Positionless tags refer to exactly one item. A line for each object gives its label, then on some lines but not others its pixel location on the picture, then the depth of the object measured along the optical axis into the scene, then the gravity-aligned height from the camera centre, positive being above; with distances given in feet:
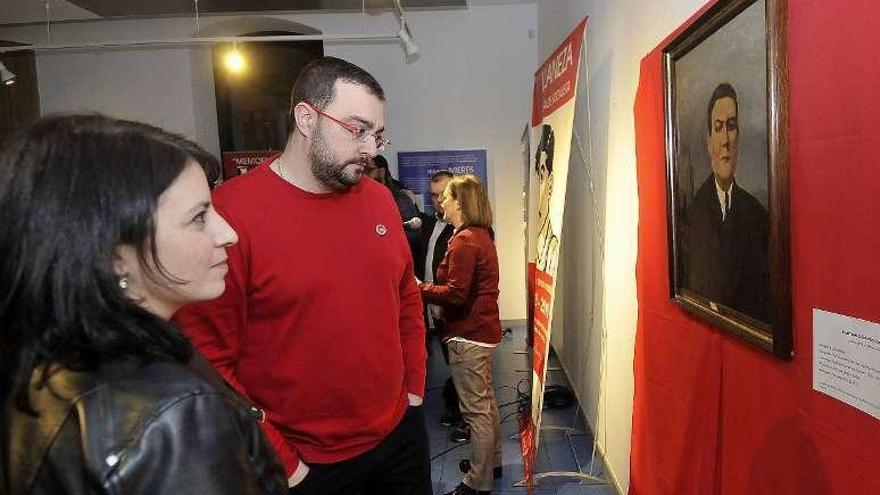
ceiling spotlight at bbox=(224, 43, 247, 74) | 19.06 +5.86
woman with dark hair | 1.92 -0.37
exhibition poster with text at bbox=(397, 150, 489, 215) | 20.10 +1.91
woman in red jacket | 9.12 -1.60
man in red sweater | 4.36 -0.58
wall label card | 2.97 -0.89
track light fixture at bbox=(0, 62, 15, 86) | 15.11 +4.38
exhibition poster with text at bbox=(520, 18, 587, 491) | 7.88 +0.43
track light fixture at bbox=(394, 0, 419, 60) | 15.67 +4.94
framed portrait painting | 3.68 +0.25
